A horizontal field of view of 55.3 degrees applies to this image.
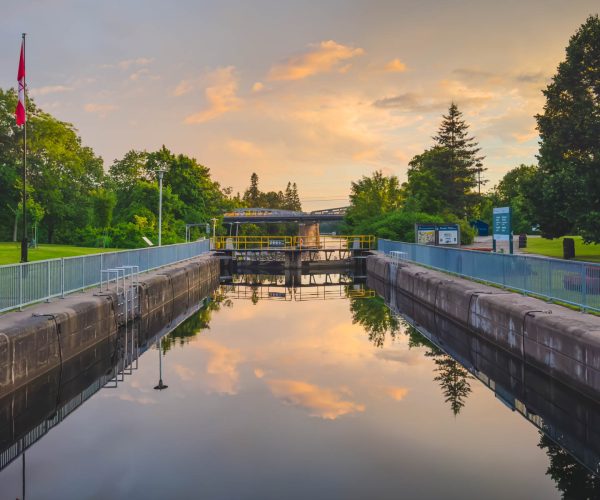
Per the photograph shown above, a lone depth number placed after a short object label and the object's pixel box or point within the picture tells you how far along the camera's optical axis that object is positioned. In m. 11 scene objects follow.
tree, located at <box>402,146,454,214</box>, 69.62
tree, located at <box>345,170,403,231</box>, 71.31
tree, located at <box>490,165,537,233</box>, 31.84
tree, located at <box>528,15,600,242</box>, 27.89
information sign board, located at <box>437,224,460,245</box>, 33.84
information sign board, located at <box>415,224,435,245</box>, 35.63
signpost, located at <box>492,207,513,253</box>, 21.73
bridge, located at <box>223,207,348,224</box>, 103.12
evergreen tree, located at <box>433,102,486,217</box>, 72.69
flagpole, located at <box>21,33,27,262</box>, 21.75
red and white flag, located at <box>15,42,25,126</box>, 21.50
